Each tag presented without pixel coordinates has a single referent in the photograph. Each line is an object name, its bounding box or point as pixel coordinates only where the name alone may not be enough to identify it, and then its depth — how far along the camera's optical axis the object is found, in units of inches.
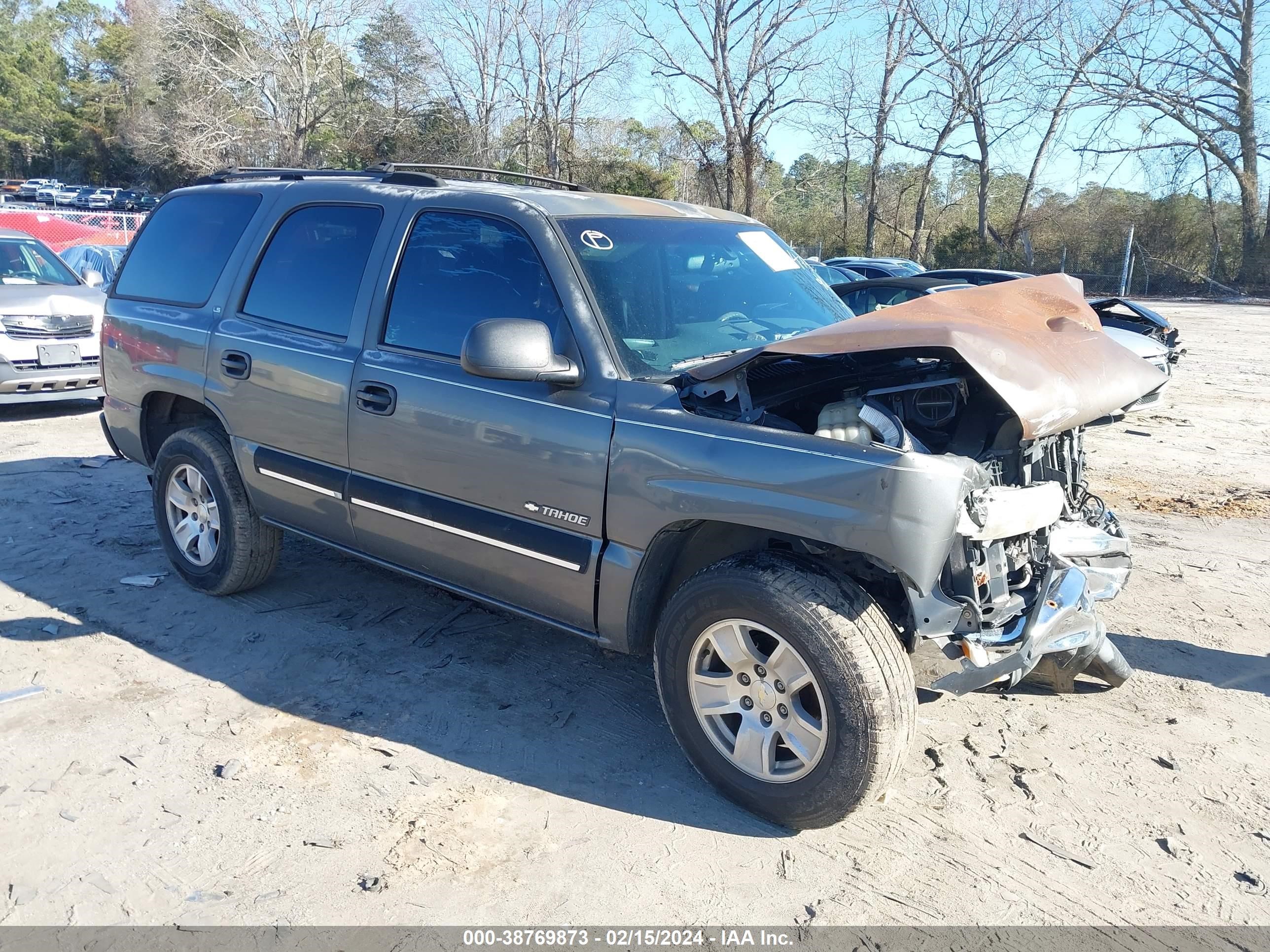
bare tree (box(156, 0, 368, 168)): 1478.8
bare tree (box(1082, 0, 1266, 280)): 1315.2
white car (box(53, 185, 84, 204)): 1774.1
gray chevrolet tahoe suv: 116.0
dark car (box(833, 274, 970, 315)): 372.2
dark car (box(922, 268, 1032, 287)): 500.4
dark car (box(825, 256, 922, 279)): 676.1
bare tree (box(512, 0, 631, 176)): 1365.7
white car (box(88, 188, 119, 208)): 1745.8
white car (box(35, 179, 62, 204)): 1806.1
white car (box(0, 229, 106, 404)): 356.5
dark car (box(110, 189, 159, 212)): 1652.3
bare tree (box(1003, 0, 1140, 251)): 1312.7
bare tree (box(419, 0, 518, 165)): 1396.4
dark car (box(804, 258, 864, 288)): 565.6
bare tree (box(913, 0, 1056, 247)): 1295.5
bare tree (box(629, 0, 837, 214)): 1127.0
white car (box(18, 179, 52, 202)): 1927.9
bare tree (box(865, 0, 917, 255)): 1216.2
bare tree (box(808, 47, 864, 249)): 1278.3
